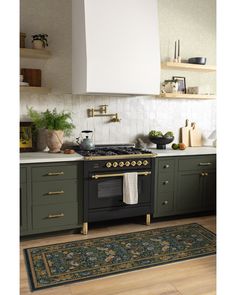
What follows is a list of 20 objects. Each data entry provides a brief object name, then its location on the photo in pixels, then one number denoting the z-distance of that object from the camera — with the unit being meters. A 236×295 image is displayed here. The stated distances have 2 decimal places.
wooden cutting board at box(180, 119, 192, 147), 4.43
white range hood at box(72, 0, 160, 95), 3.32
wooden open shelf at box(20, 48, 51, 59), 3.37
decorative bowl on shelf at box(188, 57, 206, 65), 4.24
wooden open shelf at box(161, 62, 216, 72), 4.07
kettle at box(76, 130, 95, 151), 3.63
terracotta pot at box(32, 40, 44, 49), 3.45
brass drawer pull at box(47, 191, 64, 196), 3.15
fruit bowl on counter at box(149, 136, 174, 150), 3.99
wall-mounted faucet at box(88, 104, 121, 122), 3.87
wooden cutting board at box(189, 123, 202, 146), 4.48
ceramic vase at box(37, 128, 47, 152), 3.64
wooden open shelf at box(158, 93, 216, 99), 4.08
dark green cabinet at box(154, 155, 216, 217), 3.68
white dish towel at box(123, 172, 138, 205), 3.39
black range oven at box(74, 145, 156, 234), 3.29
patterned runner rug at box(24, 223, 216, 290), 2.50
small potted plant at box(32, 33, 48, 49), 3.45
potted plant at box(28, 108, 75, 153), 3.43
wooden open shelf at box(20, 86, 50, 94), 3.39
